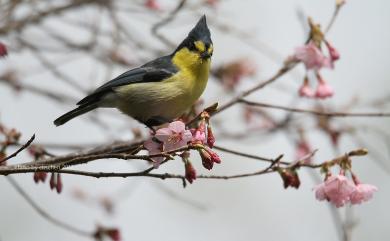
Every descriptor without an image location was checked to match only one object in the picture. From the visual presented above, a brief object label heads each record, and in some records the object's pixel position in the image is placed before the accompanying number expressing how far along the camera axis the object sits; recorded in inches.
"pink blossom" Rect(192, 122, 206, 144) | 160.2
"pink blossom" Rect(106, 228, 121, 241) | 245.4
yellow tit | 240.4
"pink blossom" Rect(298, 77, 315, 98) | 263.1
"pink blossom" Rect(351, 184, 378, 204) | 190.8
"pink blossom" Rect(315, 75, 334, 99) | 261.4
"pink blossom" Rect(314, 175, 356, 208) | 186.9
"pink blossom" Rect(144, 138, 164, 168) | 179.8
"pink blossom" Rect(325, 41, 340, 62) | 242.6
